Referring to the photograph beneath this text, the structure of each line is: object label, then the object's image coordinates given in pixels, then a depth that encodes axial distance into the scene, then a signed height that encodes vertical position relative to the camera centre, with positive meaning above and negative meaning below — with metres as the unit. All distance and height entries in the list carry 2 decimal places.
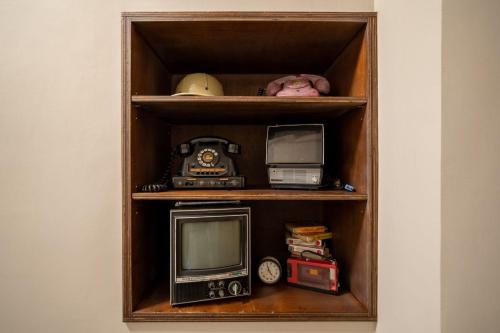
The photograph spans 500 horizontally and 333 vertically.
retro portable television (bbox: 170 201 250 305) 1.15 -0.38
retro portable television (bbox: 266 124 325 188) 1.31 +0.04
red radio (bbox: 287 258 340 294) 1.26 -0.52
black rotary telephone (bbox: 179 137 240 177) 1.33 +0.03
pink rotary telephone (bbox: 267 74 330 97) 1.30 +0.38
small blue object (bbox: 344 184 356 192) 1.21 -0.11
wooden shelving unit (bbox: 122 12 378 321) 1.10 +0.22
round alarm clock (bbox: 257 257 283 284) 1.37 -0.53
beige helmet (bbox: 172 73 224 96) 1.28 +0.37
